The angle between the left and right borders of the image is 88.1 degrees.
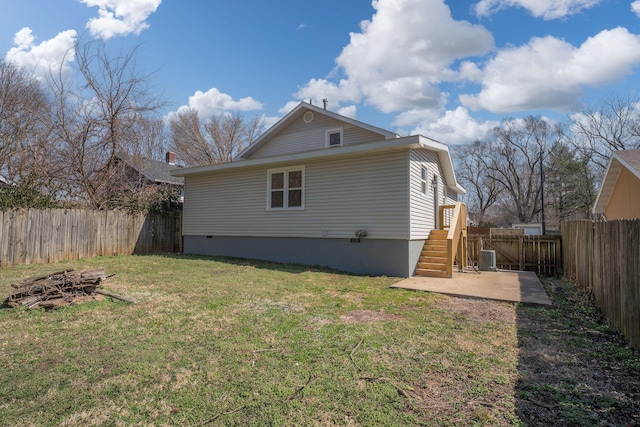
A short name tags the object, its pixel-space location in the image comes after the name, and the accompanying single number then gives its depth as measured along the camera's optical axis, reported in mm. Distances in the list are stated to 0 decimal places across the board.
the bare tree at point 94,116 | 12344
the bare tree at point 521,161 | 35031
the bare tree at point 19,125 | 12453
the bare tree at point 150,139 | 13888
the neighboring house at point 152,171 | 14281
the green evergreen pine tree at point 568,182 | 29484
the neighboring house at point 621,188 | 9977
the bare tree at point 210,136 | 27828
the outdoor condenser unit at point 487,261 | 10355
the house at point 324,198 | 8750
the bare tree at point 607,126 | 26125
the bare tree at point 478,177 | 38719
